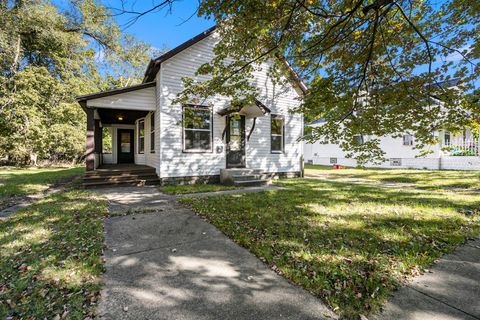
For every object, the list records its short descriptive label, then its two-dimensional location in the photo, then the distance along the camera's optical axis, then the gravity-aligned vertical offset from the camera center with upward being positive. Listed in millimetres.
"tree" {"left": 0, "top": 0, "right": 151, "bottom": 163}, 14781 +6534
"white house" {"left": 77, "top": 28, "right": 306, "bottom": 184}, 8102 +1213
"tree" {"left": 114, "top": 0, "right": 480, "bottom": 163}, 3893 +1937
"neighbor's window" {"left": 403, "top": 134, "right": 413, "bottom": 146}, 17041 +1104
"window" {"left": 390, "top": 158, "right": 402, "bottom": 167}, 17761 -556
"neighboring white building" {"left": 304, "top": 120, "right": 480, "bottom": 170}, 14055 -59
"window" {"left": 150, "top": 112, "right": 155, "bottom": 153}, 9520 +1013
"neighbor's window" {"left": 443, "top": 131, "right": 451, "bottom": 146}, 15684 +1151
